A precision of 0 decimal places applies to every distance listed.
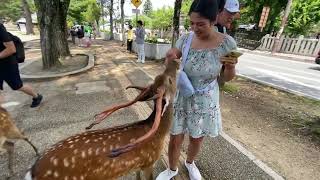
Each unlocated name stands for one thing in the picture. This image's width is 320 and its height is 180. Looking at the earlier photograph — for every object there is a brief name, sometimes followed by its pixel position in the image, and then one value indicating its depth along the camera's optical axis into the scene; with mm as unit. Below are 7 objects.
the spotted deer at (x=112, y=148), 1206
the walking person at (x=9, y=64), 2733
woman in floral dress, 1402
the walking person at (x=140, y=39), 6890
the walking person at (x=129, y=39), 9037
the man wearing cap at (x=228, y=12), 1761
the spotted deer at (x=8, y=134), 1878
